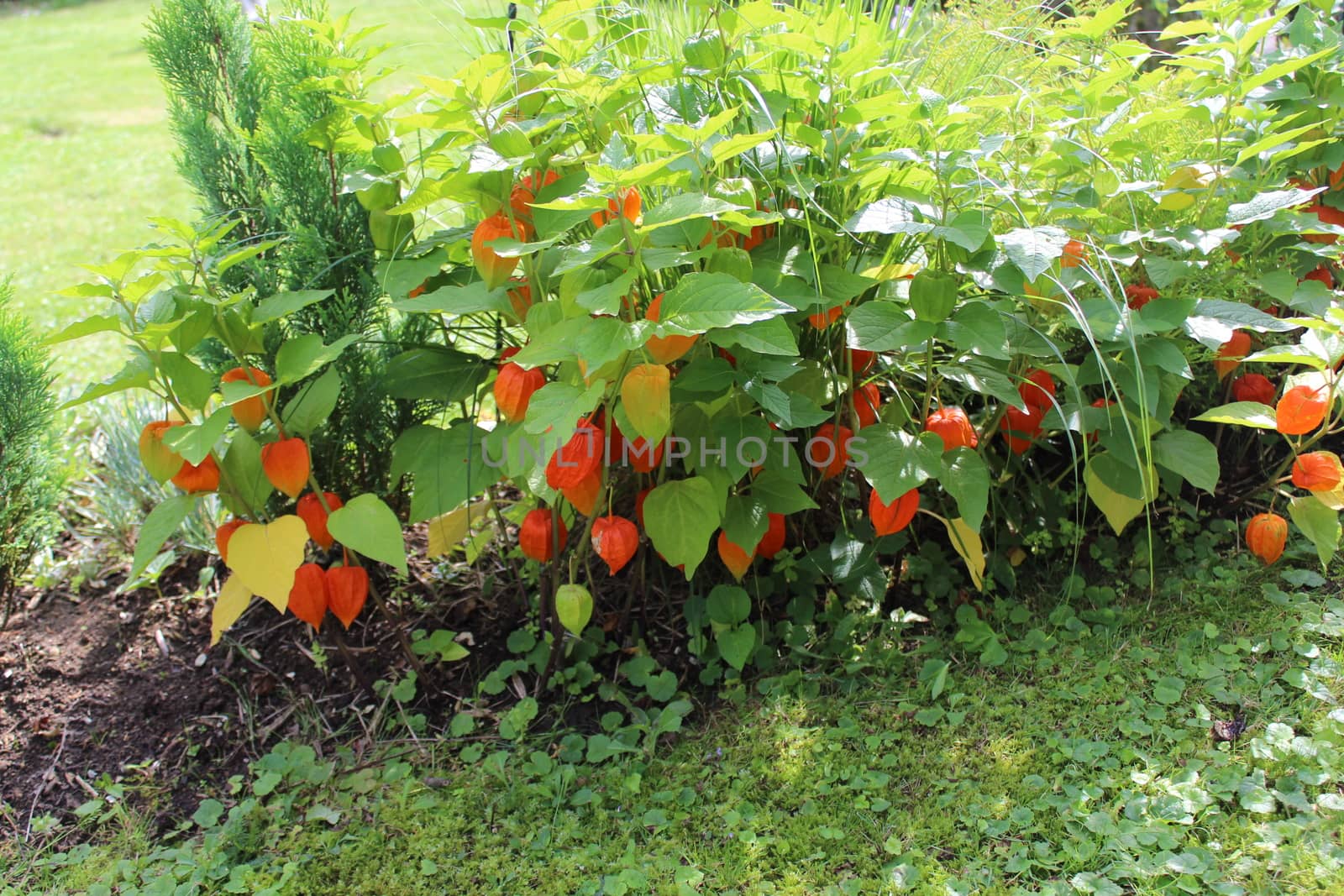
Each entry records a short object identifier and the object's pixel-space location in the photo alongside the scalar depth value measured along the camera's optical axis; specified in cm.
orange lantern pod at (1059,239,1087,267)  158
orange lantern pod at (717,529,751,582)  163
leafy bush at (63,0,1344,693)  138
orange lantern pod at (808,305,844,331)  155
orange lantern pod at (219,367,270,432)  155
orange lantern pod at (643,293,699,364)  130
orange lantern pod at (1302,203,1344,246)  197
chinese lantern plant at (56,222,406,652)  145
